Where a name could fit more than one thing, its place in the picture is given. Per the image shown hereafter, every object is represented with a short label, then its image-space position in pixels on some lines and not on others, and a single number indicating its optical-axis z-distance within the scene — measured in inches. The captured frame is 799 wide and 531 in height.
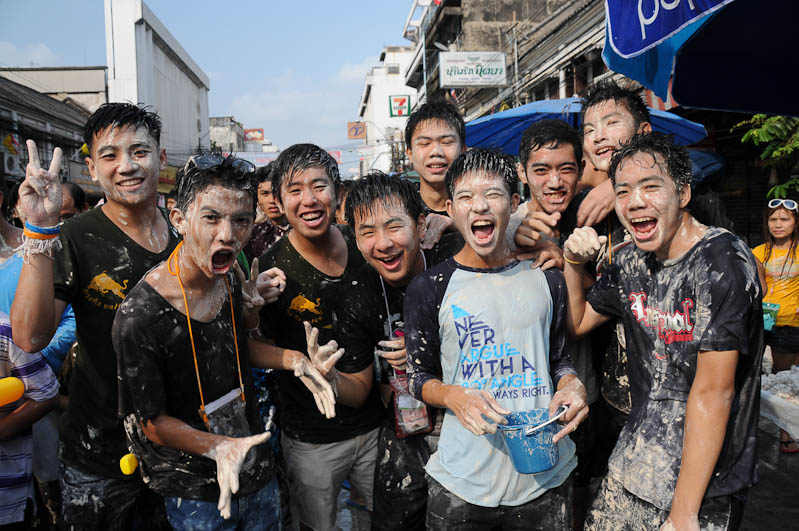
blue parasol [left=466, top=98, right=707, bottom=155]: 194.2
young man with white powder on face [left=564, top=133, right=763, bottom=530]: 71.3
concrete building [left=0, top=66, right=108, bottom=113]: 1077.1
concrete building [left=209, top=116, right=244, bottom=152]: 2610.7
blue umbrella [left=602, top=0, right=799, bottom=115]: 112.5
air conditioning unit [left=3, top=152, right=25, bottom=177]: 529.8
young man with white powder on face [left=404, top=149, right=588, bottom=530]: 78.5
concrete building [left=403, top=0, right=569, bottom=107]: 918.4
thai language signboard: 658.2
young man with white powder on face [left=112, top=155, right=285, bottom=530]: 73.2
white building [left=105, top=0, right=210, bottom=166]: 1061.8
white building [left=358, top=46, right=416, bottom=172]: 2637.8
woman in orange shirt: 202.7
